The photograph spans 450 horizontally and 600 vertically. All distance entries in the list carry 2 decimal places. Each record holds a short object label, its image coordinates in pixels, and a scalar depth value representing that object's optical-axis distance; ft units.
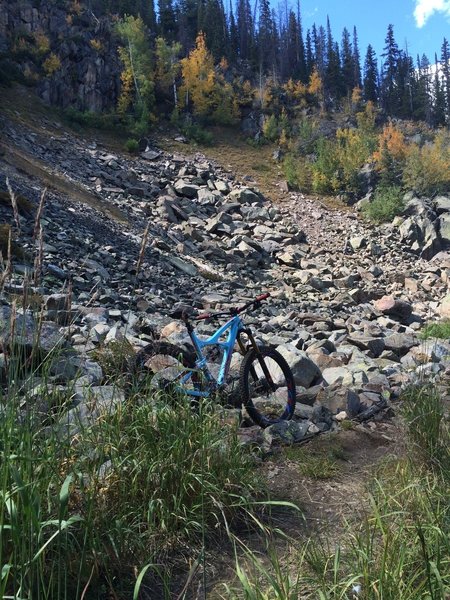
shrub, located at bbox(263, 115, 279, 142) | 140.46
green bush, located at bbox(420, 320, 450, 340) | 31.13
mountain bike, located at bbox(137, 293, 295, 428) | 11.48
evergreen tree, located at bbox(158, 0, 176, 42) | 213.05
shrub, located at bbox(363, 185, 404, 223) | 93.61
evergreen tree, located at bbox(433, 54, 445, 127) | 202.80
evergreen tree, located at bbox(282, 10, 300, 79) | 213.01
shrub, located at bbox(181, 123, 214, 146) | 128.98
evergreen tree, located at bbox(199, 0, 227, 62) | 196.92
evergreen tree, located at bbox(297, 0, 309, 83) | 209.97
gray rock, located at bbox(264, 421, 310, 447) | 12.48
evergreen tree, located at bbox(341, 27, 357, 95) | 211.76
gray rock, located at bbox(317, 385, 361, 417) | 15.31
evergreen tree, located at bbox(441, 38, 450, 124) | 214.67
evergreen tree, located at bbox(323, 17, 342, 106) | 201.05
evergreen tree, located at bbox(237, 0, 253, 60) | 216.74
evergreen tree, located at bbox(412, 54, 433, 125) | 204.33
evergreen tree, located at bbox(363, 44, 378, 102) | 216.13
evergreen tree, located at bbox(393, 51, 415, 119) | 209.26
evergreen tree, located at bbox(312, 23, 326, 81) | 213.87
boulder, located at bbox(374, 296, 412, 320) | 46.96
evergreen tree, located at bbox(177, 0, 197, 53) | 198.43
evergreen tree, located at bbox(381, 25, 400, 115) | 208.44
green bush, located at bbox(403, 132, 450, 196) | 100.42
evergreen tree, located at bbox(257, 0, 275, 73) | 207.20
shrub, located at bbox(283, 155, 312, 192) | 110.11
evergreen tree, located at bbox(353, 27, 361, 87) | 220.84
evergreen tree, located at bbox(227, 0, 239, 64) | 201.98
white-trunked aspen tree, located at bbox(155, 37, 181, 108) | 151.33
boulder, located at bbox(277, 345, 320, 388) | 18.51
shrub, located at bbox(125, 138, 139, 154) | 108.58
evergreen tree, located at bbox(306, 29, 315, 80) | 219.34
